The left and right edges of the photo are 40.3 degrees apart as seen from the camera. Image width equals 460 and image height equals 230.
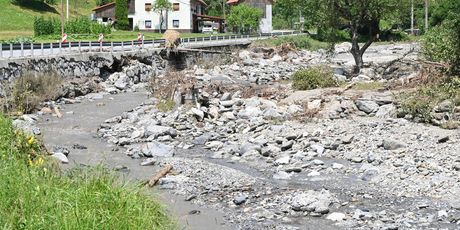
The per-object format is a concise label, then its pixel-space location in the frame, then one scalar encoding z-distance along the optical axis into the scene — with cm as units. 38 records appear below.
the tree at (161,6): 7994
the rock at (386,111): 2320
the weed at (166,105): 2843
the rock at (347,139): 2044
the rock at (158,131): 2408
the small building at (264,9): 9681
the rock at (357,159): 1859
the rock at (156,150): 2089
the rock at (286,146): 2080
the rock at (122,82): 4054
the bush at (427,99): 2189
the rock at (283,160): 1908
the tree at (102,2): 9376
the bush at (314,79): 3050
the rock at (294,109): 2558
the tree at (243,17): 8738
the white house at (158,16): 8256
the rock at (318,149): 1980
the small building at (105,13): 8419
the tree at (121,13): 8038
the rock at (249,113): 2617
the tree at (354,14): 3591
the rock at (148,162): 1961
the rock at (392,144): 1900
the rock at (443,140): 1888
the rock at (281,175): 1739
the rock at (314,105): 2532
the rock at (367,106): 2419
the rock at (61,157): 1879
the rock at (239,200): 1482
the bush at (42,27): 5875
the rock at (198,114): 2622
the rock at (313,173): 1740
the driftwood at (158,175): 1656
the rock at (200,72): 4336
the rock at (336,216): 1340
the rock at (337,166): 1797
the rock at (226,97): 2951
